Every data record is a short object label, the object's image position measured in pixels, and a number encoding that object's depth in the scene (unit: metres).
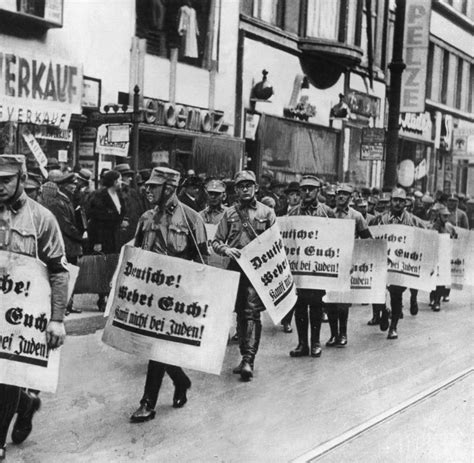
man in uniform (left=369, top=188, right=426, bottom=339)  10.26
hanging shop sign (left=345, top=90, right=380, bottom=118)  26.71
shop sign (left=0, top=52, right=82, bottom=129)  13.42
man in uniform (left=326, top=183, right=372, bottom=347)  9.48
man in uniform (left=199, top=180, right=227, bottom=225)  10.22
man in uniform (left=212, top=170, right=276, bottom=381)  7.64
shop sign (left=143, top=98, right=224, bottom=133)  16.84
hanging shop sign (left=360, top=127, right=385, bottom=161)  19.17
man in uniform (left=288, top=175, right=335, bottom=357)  8.71
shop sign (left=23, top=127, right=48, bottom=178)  11.83
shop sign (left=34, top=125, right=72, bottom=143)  14.22
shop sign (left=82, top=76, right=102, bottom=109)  15.37
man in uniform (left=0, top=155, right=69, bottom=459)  4.75
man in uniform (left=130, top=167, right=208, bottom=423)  6.45
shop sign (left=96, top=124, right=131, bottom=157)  12.19
